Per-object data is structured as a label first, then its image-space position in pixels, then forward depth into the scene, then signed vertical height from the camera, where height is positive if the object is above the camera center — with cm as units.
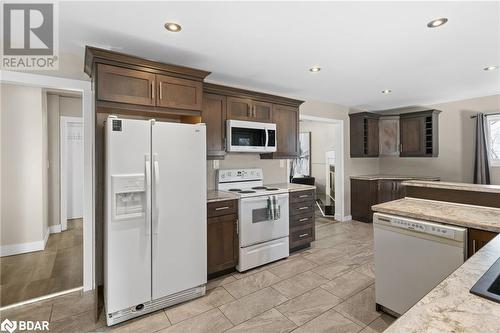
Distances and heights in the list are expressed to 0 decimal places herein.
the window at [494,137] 451 +51
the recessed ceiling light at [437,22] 205 +121
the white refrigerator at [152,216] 209 -45
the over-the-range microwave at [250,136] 326 +42
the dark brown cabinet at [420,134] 498 +65
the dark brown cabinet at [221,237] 281 -82
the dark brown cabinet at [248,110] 333 +80
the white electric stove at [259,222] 302 -71
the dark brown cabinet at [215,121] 312 +58
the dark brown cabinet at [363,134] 536 +70
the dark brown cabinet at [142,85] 219 +80
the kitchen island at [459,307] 72 -47
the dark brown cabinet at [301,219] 357 -78
